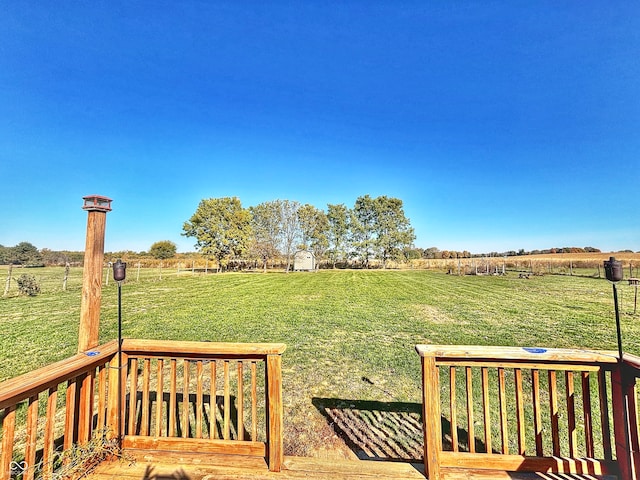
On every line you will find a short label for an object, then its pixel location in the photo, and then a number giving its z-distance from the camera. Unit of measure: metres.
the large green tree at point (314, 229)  30.70
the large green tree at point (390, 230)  34.50
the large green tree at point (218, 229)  26.52
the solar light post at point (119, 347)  1.94
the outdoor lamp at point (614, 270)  1.68
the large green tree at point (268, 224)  28.78
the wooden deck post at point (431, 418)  1.70
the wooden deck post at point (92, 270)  1.94
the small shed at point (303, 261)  30.77
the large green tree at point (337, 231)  34.31
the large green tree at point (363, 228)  34.69
